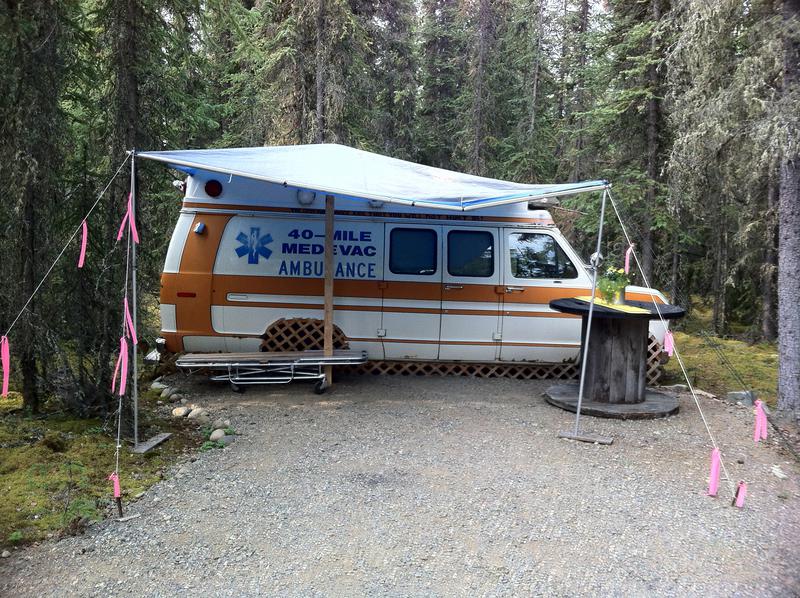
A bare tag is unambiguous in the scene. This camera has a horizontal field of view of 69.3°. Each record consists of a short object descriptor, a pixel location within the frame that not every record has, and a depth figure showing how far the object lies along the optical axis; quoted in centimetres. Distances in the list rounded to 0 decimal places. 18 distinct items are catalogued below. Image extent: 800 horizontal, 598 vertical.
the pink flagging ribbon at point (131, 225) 489
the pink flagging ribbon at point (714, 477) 443
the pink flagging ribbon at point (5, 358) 427
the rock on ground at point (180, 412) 633
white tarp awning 541
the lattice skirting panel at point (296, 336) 755
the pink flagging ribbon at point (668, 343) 642
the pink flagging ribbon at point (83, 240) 467
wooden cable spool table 650
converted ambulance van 741
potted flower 673
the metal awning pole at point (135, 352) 484
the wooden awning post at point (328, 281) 684
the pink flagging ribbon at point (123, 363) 471
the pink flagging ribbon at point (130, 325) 486
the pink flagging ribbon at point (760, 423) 531
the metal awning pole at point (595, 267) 554
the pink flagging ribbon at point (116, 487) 394
